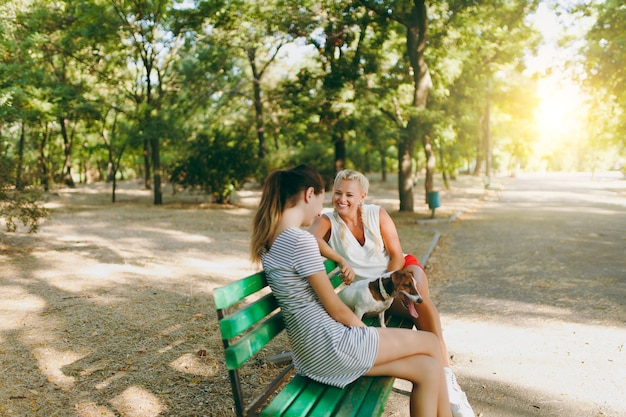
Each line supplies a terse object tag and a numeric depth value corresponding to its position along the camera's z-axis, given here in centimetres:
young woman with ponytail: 260
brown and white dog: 318
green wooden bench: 239
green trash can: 1458
